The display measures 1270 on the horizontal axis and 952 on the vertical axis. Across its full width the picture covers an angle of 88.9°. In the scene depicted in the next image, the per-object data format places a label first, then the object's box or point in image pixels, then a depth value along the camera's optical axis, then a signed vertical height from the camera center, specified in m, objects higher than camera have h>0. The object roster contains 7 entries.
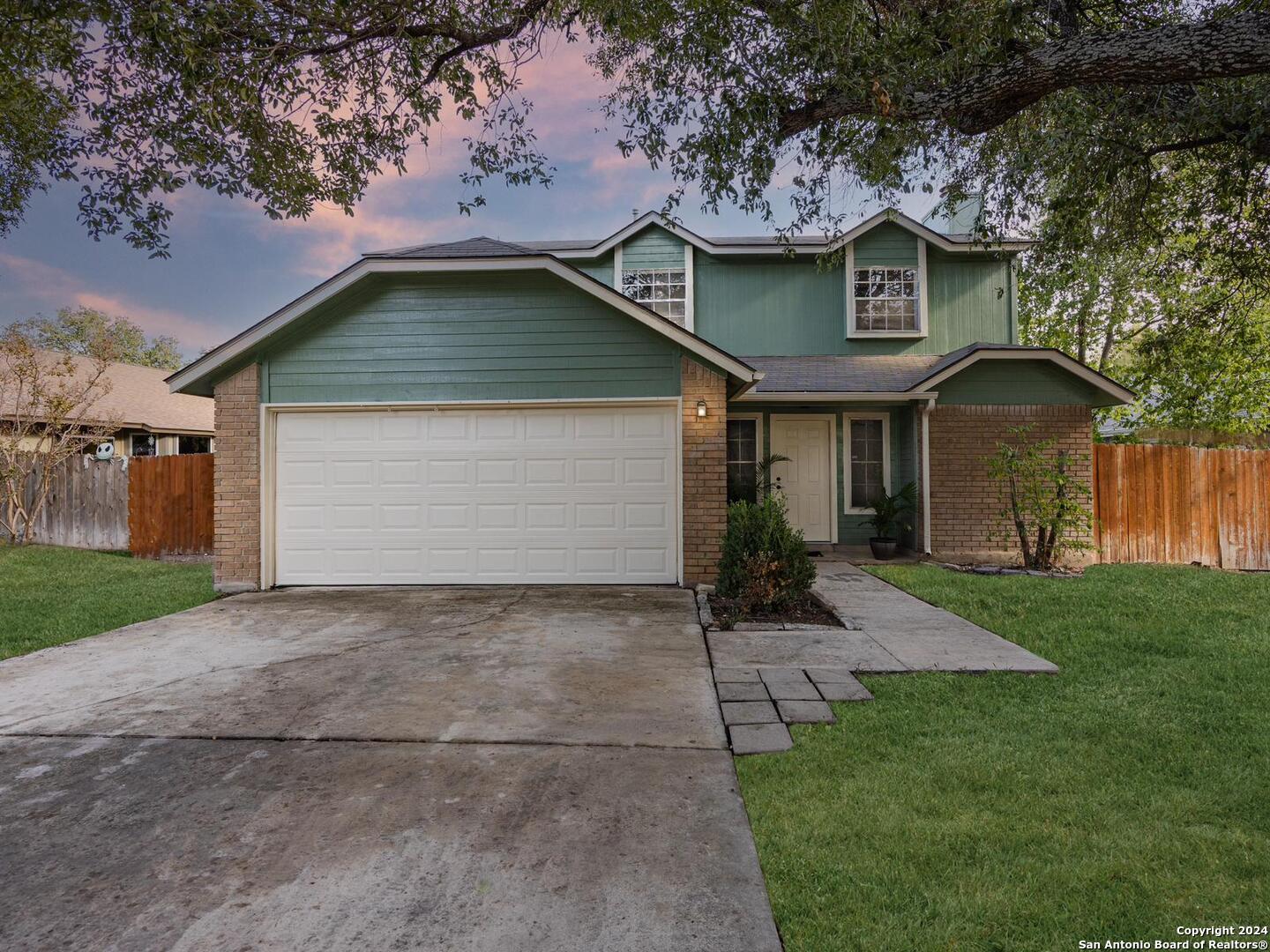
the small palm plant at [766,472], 10.34 +0.25
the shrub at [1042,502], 9.16 -0.24
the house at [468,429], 7.99 +0.75
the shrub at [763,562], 6.50 -0.77
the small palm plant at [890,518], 10.43 -0.53
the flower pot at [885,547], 10.39 -0.98
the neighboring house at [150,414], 17.42 +2.12
